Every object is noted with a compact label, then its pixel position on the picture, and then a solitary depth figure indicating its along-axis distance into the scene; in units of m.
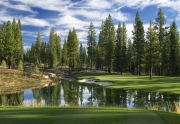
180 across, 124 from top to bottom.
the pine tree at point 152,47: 47.28
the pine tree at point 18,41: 75.94
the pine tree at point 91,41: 84.75
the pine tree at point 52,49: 93.60
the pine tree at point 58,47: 107.81
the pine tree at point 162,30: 62.90
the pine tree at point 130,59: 78.71
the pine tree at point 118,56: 66.81
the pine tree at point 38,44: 105.16
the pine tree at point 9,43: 69.62
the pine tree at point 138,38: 63.41
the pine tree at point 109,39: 70.56
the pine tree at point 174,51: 62.97
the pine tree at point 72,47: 80.64
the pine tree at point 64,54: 112.31
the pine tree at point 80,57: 119.42
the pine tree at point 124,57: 67.55
